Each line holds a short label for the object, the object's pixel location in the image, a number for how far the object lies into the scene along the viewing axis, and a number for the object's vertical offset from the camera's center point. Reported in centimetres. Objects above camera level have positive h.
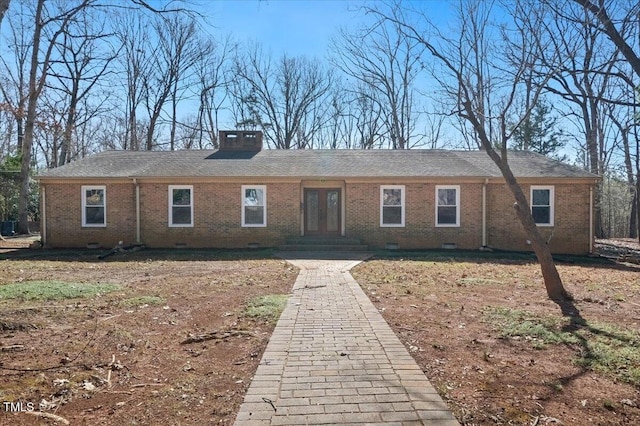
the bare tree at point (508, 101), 746 +223
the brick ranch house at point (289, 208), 1568 +6
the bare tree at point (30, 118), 2078 +471
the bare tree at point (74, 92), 2755 +842
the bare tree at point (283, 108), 3481 +881
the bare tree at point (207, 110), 3406 +840
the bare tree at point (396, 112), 3038 +744
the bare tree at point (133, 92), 3212 +940
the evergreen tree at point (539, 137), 3047 +545
